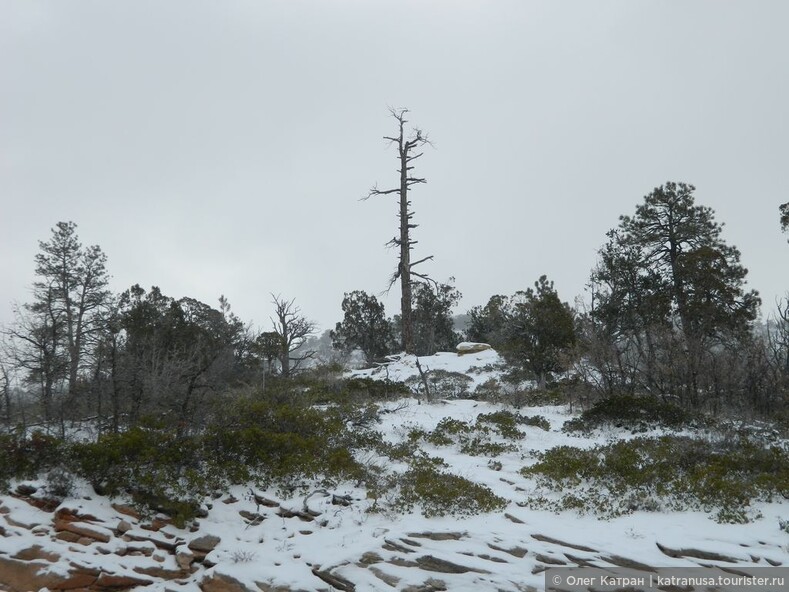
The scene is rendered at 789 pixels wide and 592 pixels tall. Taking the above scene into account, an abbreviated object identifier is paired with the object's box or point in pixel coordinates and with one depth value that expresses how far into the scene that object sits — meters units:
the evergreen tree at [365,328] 32.53
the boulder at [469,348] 26.81
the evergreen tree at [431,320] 37.03
